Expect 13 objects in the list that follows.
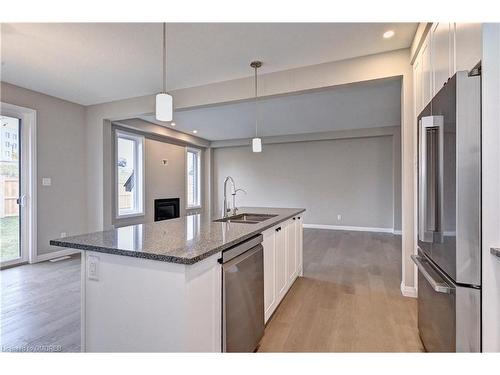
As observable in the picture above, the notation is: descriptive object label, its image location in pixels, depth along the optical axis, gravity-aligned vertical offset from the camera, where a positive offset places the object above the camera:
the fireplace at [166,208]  6.57 -0.58
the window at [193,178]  8.05 +0.26
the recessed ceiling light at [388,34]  2.48 +1.46
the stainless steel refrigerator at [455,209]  1.21 -0.12
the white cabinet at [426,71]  2.07 +0.94
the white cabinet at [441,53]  1.63 +0.89
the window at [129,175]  5.65 +0.26
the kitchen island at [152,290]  1.21 -0.52
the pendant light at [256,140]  3.06 +0.61
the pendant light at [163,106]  1.95 +0.60
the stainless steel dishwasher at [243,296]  1.48 -0.69
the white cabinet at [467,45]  1.22 +0.71
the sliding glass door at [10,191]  3.74 -0.07
